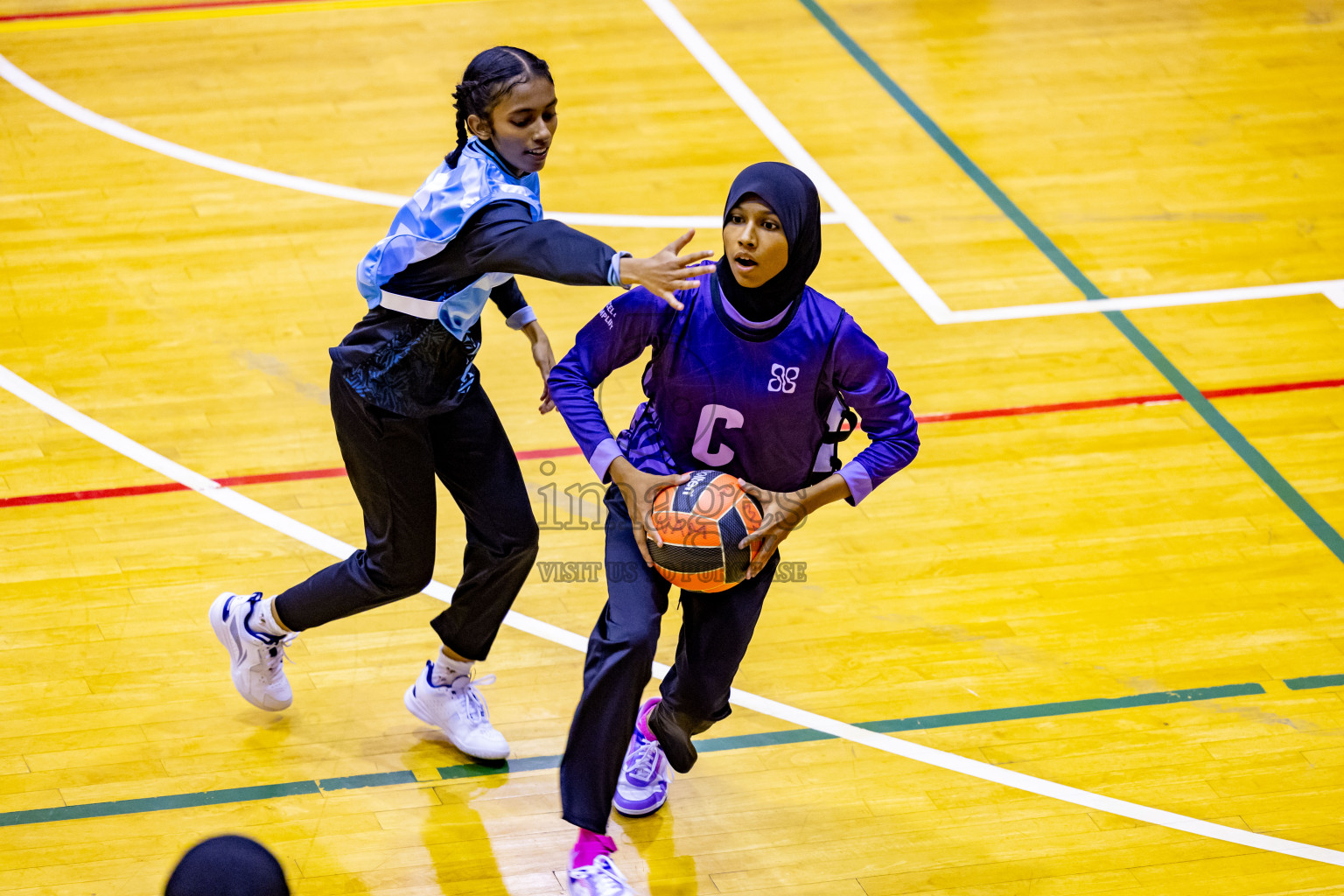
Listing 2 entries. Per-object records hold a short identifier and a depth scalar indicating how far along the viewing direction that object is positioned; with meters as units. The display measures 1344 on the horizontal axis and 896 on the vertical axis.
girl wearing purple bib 7.16
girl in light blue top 6.95
